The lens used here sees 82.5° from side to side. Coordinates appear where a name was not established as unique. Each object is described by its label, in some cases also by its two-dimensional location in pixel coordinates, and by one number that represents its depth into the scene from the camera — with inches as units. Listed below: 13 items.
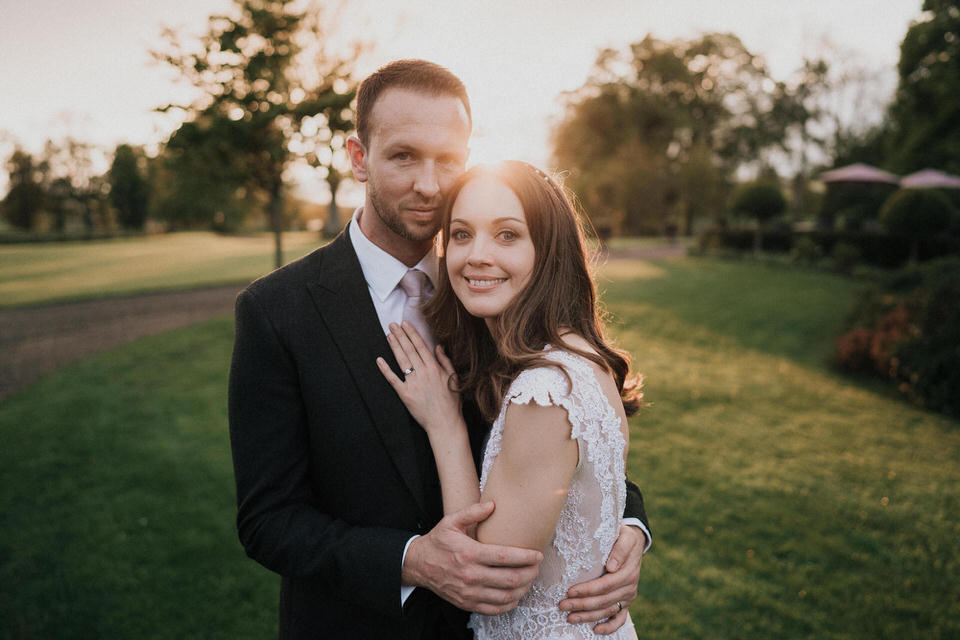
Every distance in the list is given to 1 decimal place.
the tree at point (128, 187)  2158.0
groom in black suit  69.0
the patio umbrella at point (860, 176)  1001.5
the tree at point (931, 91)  853.8
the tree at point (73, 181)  2267.5
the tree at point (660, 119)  1616.6
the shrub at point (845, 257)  762.8
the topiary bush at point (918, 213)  705.6
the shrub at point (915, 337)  347.3
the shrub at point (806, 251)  845.8
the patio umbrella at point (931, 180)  853.8
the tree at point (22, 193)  2058.3
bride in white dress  66.9
